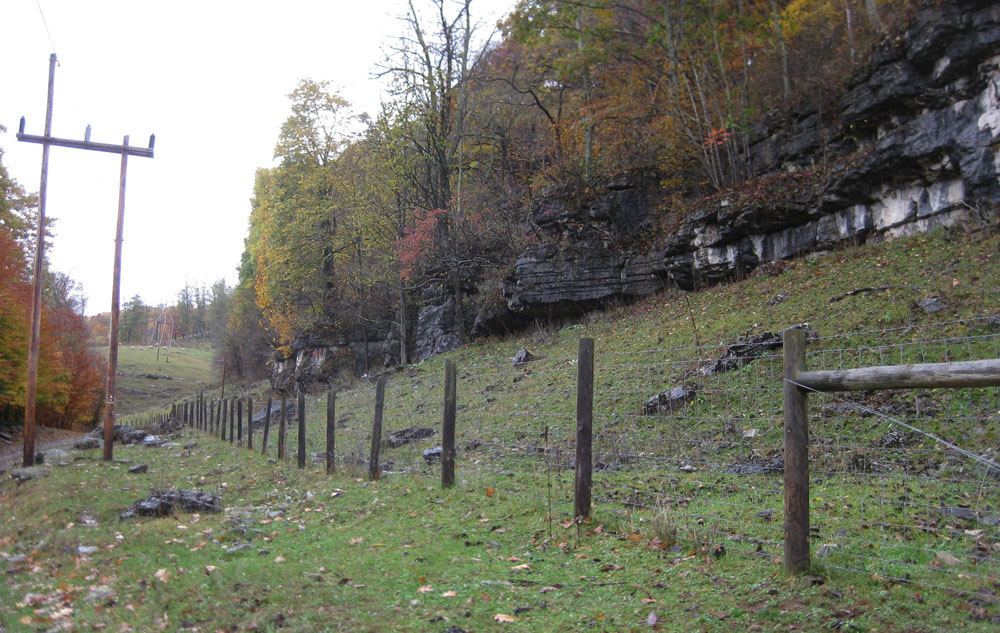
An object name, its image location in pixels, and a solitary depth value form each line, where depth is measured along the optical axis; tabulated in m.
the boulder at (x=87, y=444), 18.22
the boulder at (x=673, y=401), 9.14
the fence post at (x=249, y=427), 16.22
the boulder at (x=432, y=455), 9.96
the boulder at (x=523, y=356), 17.09
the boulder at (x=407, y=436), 12.33
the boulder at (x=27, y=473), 12.41
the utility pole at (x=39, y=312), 15.34
